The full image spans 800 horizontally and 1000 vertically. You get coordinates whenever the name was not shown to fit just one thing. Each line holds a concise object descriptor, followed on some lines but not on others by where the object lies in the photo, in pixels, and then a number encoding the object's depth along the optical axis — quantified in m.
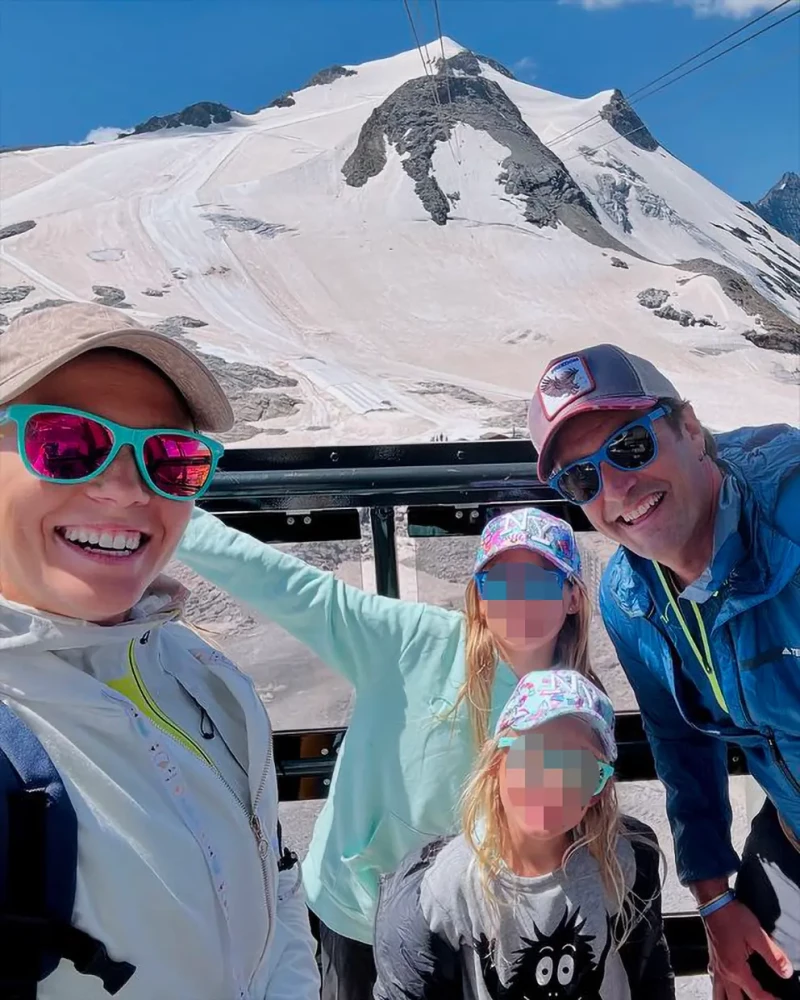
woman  0.83
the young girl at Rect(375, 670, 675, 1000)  1.24
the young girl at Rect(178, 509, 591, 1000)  1.46
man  1.28
